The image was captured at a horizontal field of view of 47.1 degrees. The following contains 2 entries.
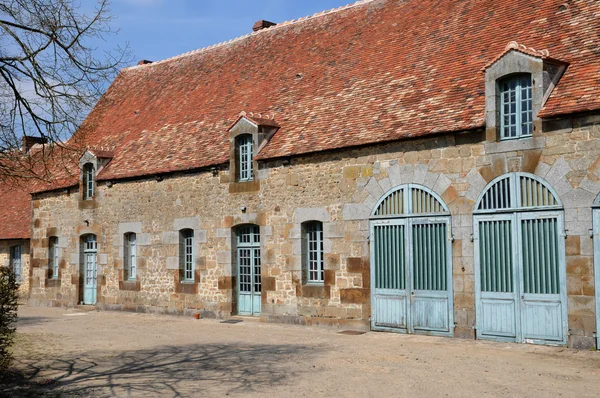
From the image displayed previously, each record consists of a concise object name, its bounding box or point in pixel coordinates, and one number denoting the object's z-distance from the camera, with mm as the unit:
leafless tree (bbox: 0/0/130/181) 8422
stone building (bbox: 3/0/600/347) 11492
